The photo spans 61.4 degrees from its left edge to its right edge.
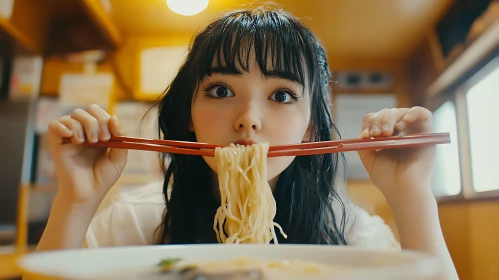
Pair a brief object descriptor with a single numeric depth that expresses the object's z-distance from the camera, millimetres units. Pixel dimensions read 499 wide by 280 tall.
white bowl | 439
